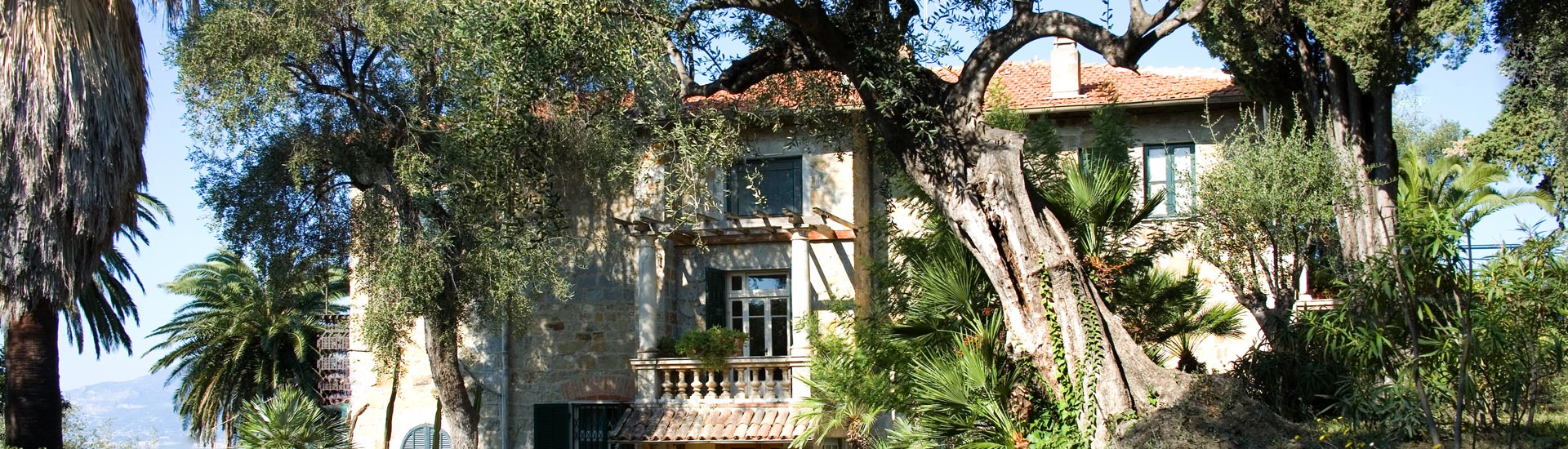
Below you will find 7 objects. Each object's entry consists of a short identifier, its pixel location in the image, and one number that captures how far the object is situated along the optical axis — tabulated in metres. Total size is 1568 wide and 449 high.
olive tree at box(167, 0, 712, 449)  16.25
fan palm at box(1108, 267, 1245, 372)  13.54
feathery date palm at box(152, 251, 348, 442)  30.61
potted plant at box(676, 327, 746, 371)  20.44
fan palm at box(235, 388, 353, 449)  17.06
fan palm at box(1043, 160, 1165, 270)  13.22
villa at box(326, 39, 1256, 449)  19.95
